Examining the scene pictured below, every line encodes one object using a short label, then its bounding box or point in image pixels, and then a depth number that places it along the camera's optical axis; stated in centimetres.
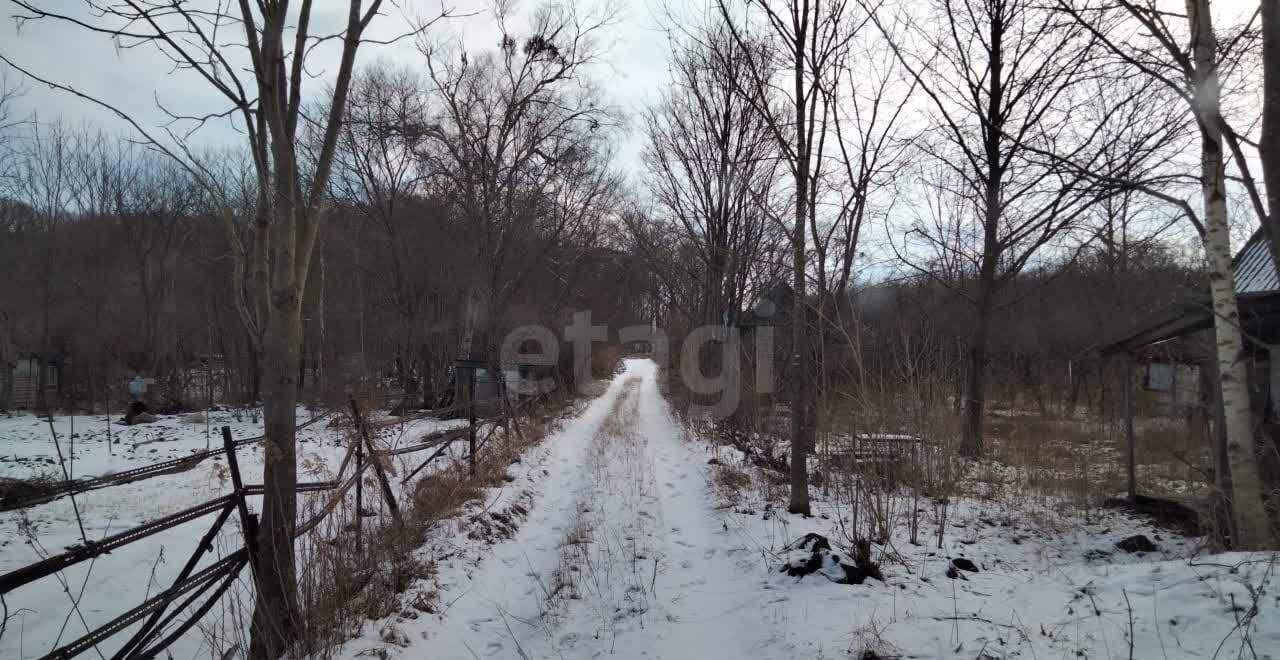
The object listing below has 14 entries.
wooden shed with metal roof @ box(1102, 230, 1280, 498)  757
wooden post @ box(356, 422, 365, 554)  512
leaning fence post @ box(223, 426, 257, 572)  339
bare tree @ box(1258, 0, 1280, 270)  375
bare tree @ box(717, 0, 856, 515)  675
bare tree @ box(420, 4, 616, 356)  1858
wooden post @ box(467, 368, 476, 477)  892
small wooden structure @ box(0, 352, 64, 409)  2005
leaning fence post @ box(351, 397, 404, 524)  549
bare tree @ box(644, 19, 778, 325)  1527
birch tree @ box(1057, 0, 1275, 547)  497
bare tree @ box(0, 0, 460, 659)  338
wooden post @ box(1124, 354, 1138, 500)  803
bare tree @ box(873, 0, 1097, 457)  1095
